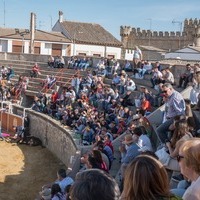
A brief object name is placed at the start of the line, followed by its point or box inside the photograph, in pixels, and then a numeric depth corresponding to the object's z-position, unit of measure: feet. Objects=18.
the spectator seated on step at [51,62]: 98.02
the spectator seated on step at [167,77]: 54.43
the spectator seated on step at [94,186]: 9.15
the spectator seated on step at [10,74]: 95.01
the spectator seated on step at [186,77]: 51.83
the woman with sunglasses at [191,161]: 11.25
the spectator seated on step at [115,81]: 64.53
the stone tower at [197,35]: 148.87
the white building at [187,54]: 95.19
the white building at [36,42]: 138.92
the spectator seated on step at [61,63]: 95.39
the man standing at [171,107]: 30.22
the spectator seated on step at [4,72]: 94.89
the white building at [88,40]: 146.51
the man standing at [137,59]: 69.15
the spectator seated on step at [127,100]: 54.87
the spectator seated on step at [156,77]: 56.98
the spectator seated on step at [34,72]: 93.64
